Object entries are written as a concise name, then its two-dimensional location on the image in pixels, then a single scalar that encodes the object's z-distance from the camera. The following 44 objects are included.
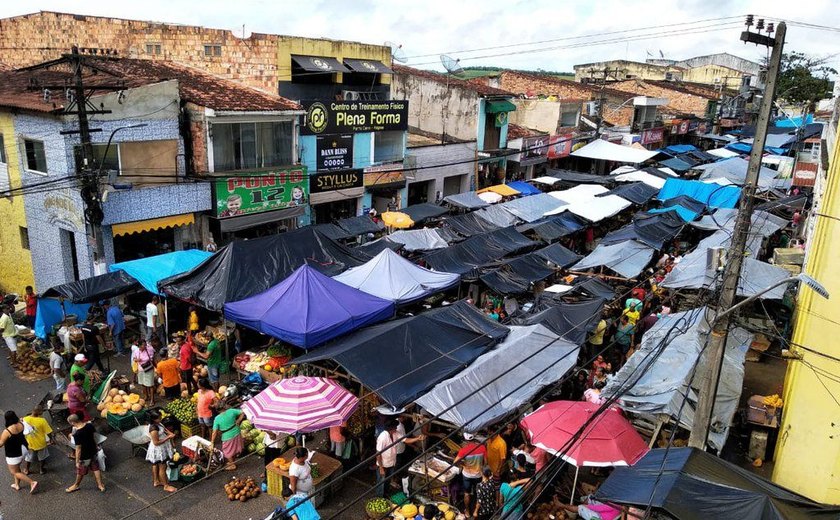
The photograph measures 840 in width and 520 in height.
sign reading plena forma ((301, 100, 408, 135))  22.02
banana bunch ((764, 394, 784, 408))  12.97
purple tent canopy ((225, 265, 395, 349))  12.23
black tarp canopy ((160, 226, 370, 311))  14.11
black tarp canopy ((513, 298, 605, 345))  13.52
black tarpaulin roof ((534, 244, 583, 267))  19.67
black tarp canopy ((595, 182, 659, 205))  28.41
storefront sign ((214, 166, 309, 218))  19.06
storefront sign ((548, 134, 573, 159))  36.42
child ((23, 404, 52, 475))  10.20
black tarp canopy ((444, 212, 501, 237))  21.61
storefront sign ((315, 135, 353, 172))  22.55
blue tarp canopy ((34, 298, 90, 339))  14.66
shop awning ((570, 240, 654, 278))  19.28
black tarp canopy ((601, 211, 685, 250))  21.64
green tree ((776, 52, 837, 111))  64.31
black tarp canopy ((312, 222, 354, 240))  19.93
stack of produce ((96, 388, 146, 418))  11.48
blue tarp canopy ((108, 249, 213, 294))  14.95
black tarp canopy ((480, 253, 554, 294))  17.25
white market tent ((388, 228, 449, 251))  19.52
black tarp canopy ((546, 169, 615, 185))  32.75
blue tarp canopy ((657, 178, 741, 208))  28.56
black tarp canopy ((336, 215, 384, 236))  21.11
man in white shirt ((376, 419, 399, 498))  9.98
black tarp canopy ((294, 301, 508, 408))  10.60
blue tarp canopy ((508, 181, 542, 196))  28.81
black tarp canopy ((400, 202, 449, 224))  23.36
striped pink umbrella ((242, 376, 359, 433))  9.60
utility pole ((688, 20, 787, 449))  8.51
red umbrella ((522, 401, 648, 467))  9.20
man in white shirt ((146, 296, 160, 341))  15.02
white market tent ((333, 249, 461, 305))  14.71
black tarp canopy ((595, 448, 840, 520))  7.33
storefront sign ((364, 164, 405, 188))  24.92
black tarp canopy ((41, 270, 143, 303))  14.23
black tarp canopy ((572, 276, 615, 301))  17.00
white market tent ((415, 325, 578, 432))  10.24
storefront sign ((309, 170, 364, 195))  22.44
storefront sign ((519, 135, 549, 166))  34.28
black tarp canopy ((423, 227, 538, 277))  17.83
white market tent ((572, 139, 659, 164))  36.78
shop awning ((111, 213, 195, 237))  16.69
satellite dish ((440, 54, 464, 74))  30.28
